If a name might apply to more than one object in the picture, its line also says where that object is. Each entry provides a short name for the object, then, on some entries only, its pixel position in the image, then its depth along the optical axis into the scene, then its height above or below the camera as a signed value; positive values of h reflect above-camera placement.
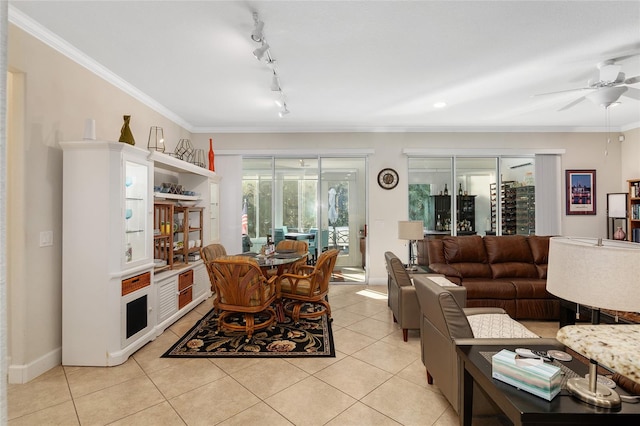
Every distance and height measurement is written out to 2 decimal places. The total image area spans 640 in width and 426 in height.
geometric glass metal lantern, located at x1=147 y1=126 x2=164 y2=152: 3.84 +0.93
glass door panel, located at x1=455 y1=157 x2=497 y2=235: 5.60 +0.47
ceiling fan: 3.00 +1.31
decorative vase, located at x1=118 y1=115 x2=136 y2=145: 2.96 +0.77
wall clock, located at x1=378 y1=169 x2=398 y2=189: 5.50 +0.64
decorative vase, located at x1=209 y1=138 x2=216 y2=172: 5.06 +0.95
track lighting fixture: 2.26 +1.38
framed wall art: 5.38 +0.38
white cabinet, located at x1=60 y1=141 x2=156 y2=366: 2.63 -0.35
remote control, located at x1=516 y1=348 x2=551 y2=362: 1.53 -0.72
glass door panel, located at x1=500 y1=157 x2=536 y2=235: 5.52 +0.33
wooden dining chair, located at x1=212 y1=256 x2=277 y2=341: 2.93 -0.78
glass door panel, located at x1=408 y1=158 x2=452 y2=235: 5.60 +0.41
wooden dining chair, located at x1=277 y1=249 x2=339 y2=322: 3.45 -0.85
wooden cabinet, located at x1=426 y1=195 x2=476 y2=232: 5.60 +0.04
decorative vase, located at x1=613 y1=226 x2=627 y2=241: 4.81 -0.34
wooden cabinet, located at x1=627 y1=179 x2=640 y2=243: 4.83 +0.07
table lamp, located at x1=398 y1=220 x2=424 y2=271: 4.15 -0.24
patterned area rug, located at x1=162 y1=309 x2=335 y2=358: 2.88 -1.33
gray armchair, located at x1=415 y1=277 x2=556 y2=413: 1.86 -0.85
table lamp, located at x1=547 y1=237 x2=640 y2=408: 1.12 -0.26
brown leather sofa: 3.69 -0.75
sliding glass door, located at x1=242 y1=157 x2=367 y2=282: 5.67 +0.27
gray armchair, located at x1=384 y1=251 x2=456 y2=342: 3.10 -0.90
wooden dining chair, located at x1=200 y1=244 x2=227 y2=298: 3.21 -0.51
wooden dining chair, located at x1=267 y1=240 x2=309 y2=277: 3.95 -0.55
